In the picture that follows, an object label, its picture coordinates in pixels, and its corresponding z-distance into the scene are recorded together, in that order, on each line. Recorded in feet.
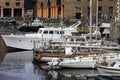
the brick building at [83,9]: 361.92
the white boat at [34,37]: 203.31
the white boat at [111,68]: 119.96
